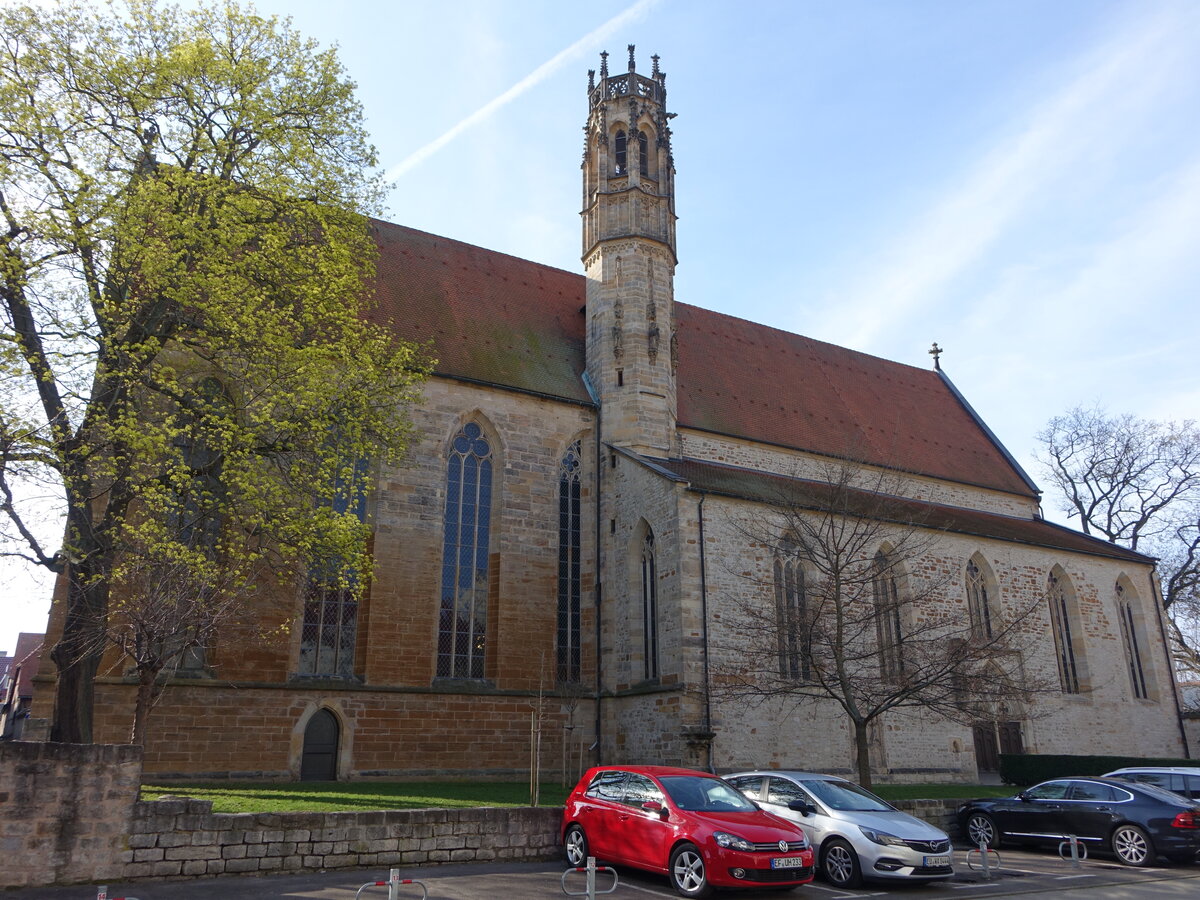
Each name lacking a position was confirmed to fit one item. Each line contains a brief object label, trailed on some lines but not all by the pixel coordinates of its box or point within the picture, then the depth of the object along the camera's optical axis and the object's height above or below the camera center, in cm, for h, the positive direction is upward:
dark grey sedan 1227 -108
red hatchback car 923 -93
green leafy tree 1238 +635
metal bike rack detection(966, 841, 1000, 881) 1118 -152
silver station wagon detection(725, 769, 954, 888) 1018 -100
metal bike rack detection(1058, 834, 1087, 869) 1238 -147
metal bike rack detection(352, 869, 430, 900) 748 -111
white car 1477 -58
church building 1727 +376
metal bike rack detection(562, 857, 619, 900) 834 -121
